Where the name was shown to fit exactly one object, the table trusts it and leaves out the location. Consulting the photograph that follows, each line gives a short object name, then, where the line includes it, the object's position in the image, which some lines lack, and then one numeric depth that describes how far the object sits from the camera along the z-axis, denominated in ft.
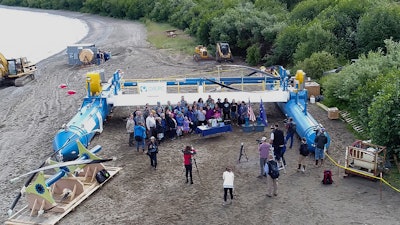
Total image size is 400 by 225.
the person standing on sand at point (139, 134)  57.57
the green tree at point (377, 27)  87.92
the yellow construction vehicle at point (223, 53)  120.67
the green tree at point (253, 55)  116.78
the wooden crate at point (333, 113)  68.33
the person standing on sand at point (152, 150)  52.85
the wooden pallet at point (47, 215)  42.68
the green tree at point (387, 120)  51.13
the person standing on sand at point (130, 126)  61.41
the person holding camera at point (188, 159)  47.62
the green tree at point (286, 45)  105.70
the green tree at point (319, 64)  87.81
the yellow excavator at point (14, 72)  104.99
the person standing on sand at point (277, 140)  51.11
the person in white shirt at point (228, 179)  43.91
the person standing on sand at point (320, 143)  51.34
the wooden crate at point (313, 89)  78.71
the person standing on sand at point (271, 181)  45.11
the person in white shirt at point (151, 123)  61.00
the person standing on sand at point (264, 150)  48.06
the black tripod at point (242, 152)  54.53
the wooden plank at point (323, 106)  72.64
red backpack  48.37
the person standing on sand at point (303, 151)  49.73
